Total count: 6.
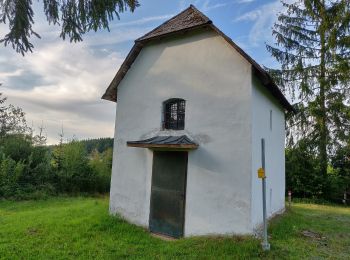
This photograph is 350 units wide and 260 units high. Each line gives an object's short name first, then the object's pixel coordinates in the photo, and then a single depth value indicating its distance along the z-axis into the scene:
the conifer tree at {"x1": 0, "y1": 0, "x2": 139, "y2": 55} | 6.48
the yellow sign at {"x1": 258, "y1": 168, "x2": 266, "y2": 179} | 6.74
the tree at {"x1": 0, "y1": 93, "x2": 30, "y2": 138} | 26.41
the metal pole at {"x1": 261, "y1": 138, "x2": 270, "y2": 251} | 6.73
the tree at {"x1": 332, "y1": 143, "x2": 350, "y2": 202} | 17.92
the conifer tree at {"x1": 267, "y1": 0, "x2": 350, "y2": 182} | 18.45
